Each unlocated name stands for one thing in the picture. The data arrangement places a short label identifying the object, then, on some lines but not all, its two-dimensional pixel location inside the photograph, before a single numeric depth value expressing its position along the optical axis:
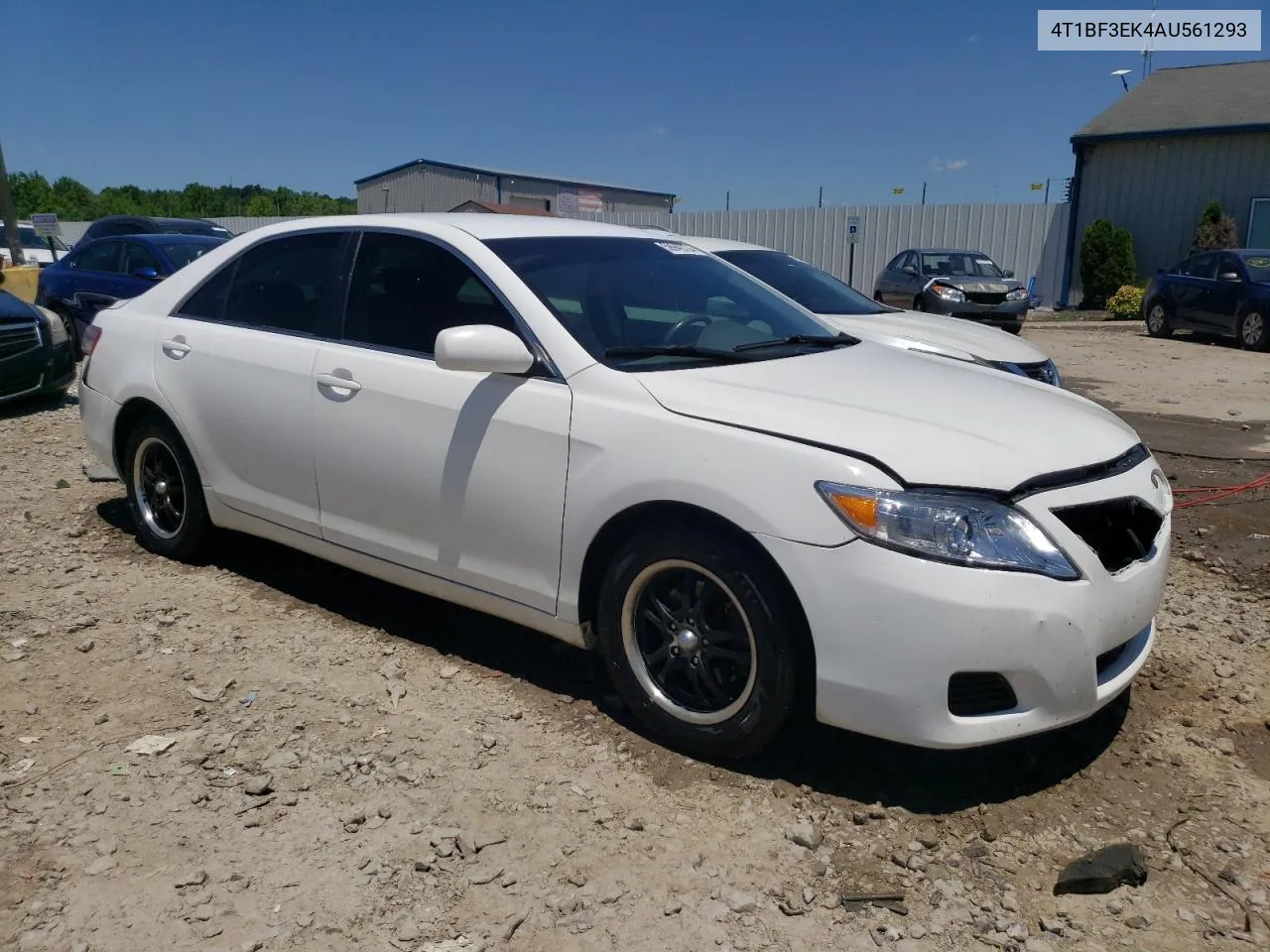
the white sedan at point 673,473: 2.80
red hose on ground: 6.24
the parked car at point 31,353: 8.95
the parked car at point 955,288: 15.59
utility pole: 20.97
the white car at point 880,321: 7.11
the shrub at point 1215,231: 22.44
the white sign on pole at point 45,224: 20.97
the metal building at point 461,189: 39.94
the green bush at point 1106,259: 23.45
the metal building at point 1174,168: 23.14
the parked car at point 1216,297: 15.46
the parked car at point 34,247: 23.41
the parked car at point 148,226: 17.17
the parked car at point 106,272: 11.39
